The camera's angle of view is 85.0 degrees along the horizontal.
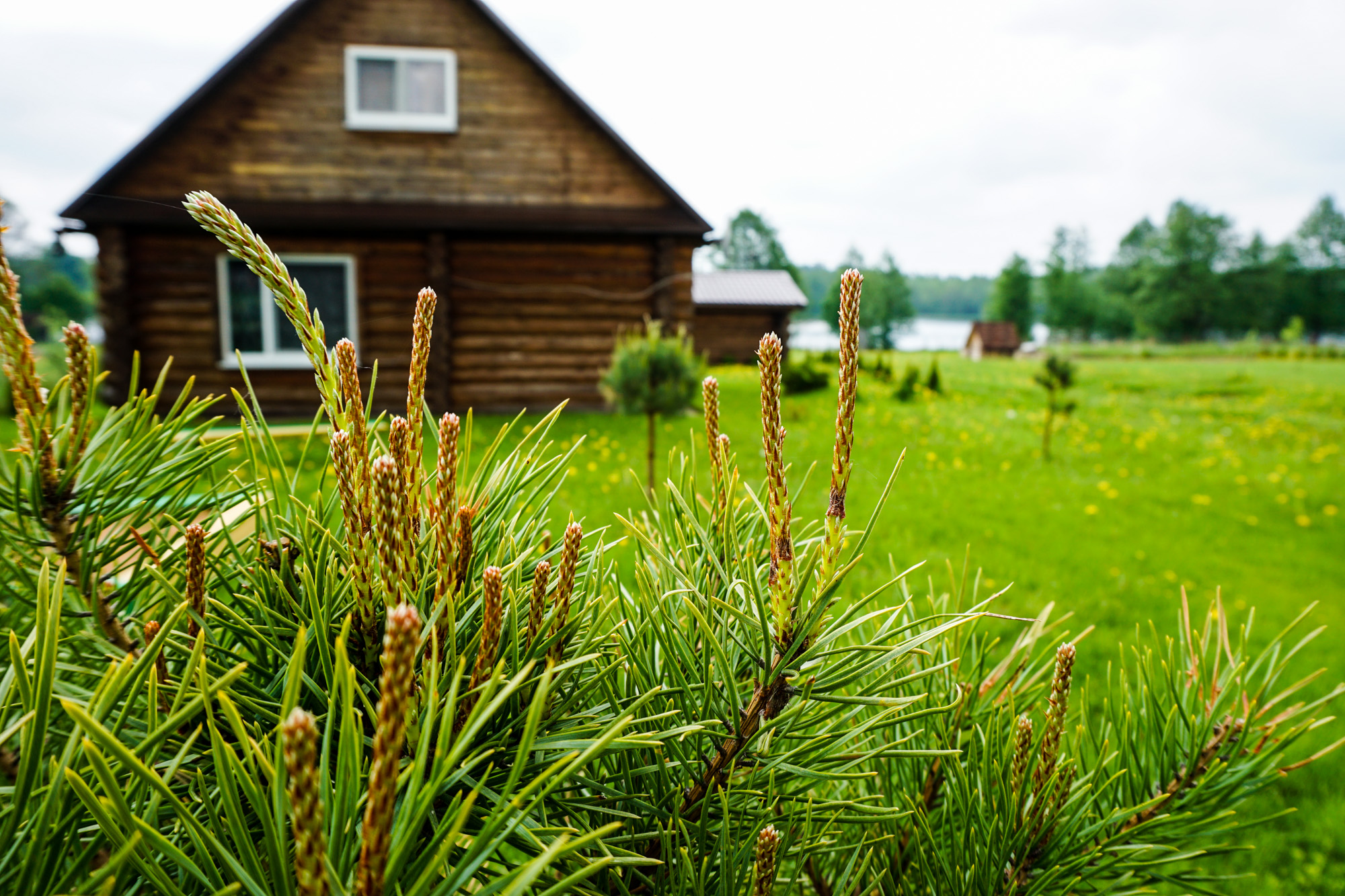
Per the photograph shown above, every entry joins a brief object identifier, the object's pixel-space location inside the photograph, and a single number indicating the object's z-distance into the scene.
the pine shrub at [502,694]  0.34
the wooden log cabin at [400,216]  8.52
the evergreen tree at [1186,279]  53.94
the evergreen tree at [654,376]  5.81
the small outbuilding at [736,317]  18.72
